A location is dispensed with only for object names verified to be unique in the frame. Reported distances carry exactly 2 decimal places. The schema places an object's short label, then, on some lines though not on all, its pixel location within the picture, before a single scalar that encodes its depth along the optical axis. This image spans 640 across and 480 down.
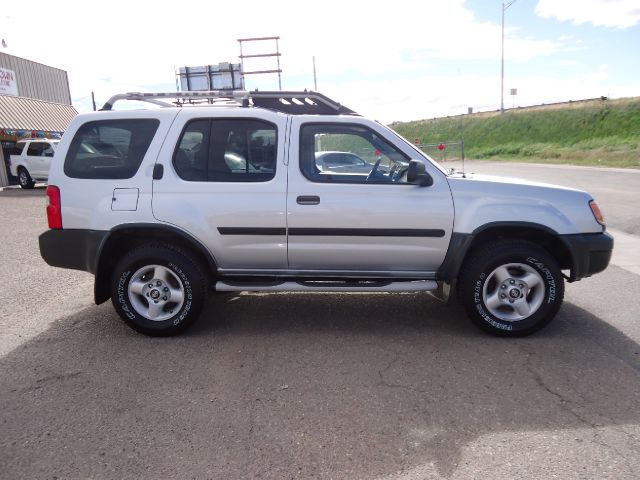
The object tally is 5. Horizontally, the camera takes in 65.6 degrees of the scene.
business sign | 23.87
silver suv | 4.20
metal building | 21.94
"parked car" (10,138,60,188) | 19.22
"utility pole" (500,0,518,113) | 52.46
